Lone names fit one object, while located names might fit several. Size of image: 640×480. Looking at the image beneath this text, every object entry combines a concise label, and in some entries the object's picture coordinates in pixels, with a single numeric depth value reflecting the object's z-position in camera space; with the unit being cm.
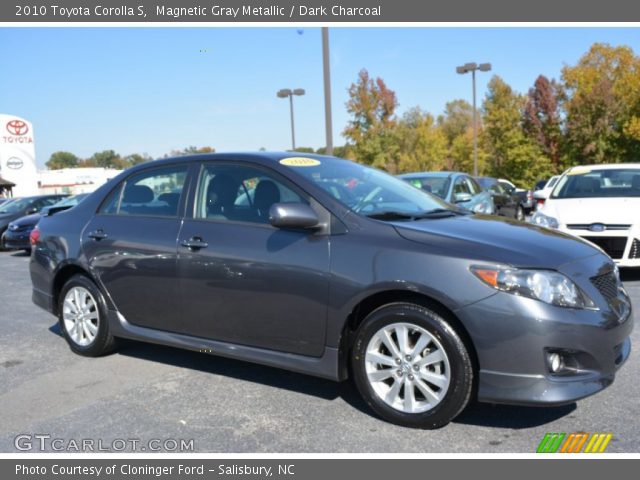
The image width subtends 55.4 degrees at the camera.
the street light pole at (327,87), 1191
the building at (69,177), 8325
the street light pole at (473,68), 2773
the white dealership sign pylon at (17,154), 5012
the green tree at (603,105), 3622
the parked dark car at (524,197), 1699
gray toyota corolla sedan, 324
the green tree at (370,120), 3878
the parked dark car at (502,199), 1477
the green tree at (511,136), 3709
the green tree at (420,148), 4306
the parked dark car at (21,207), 1652
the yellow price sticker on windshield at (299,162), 425
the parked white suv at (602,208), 718
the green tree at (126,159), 12900
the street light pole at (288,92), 2339
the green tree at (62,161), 15500
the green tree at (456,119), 6644
